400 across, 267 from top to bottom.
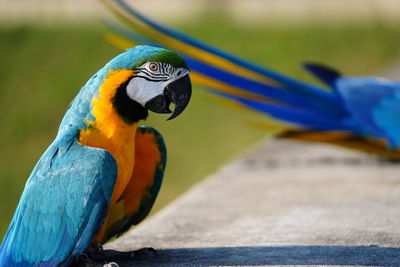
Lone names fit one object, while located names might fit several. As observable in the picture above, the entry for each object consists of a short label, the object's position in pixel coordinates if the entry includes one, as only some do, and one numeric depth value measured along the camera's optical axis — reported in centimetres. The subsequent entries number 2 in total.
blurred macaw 712
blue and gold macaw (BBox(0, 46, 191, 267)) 404
